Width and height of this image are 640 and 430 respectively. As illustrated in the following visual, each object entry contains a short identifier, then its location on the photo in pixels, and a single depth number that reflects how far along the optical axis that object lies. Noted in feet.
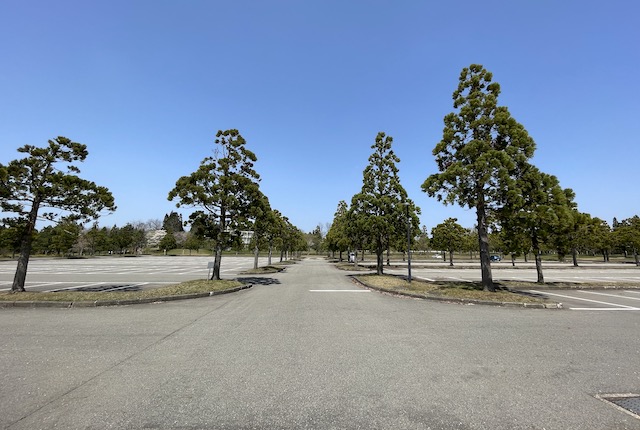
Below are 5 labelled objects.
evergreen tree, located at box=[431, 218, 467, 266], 132.26
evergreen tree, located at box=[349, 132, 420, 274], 62.54
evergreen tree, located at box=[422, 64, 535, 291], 39.60
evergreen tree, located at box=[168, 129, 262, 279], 47.29
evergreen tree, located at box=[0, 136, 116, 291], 35.86
